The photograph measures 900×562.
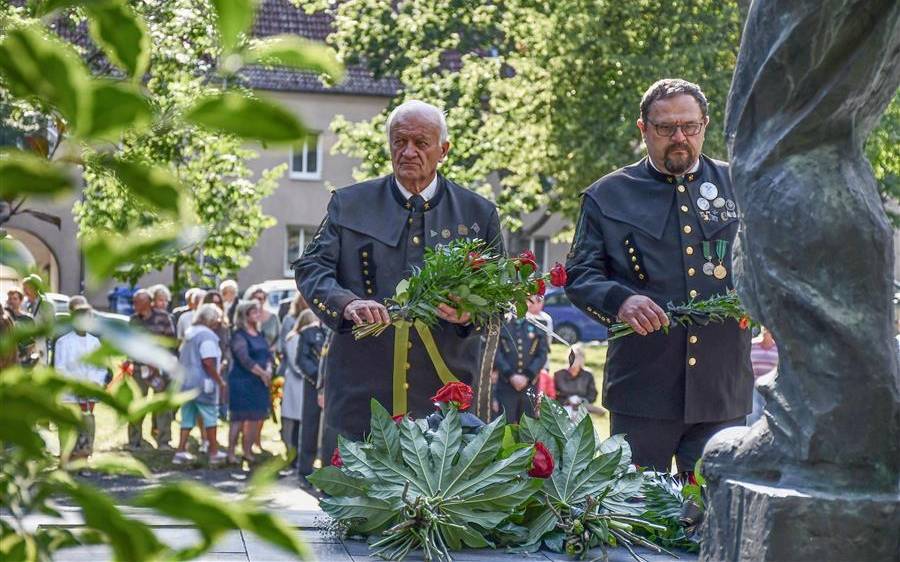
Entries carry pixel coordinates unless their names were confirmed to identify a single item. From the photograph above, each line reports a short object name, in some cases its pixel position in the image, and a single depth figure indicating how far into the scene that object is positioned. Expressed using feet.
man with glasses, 19.08
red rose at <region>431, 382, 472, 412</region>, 17.47
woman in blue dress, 50.06
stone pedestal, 12.04
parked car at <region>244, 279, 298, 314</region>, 92.11
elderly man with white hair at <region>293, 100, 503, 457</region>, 20.97
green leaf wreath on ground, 15.76
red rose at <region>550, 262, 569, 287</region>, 18.81
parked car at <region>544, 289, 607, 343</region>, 134.10
